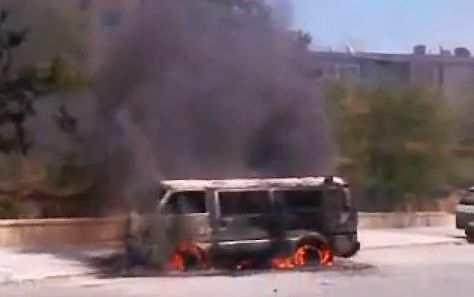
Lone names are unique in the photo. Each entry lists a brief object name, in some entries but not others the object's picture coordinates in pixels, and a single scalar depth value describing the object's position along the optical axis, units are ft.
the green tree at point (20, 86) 82.89
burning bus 62.54
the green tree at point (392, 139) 104.42
